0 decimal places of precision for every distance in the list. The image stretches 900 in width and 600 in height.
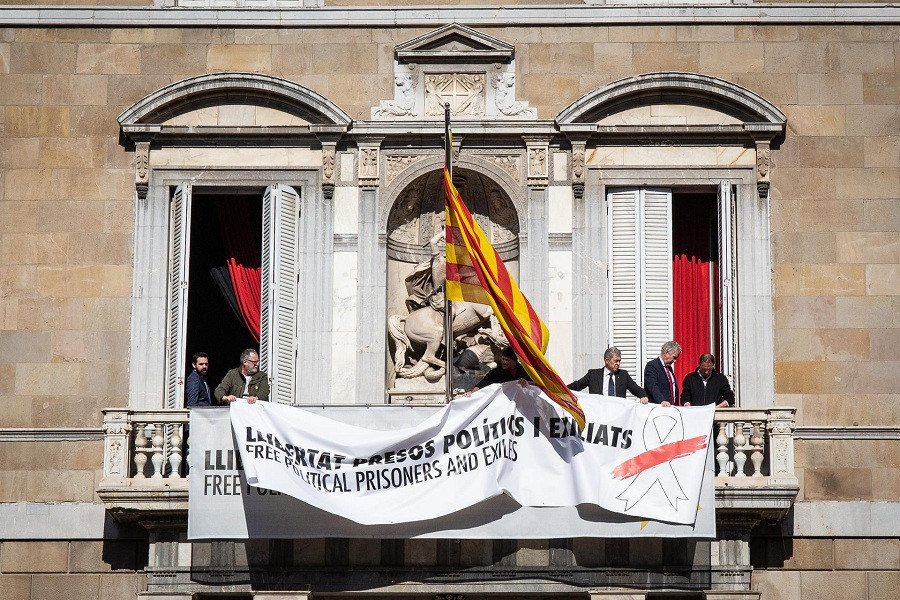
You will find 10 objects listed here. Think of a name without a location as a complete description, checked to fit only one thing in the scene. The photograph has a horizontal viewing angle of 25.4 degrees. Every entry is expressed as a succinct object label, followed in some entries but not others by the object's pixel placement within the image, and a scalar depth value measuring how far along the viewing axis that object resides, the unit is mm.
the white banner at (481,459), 21938
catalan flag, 22344
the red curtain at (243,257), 24938
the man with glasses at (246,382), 22953
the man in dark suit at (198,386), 23531
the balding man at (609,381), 22906
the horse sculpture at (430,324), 24188
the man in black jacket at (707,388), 23031
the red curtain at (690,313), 24688
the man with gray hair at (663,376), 23062
